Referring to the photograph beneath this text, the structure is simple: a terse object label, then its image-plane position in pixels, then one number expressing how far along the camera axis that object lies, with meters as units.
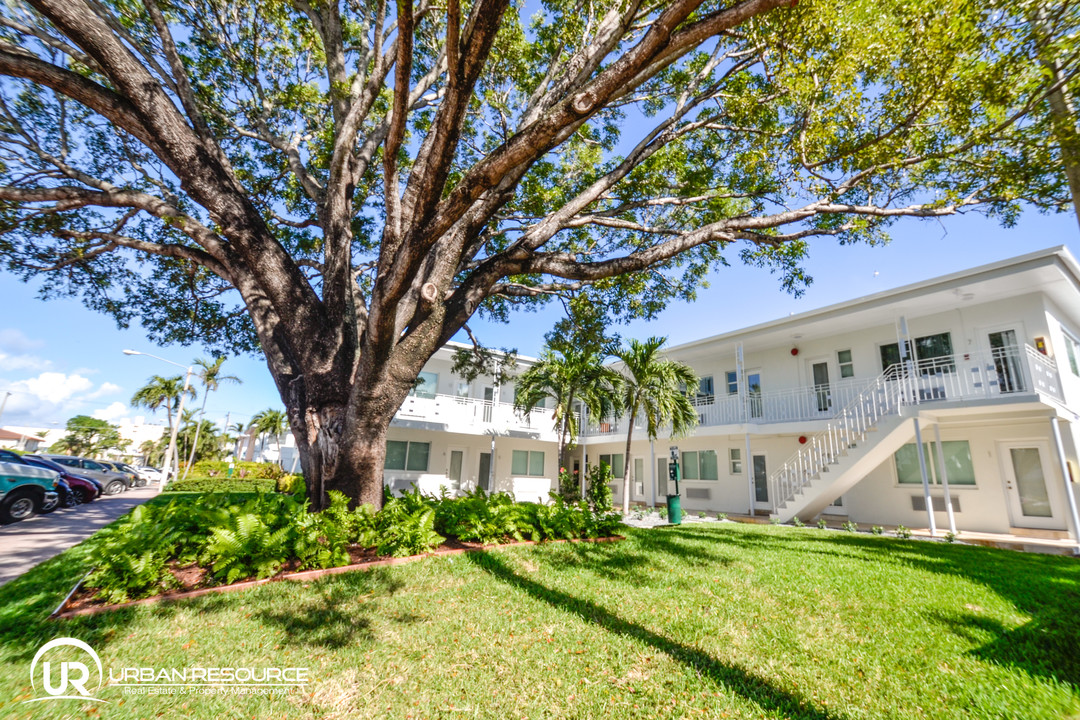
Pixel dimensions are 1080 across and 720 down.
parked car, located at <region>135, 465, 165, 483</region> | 34.29
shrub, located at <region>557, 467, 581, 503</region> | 12.93
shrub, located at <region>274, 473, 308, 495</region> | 20.98
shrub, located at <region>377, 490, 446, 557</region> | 6.33
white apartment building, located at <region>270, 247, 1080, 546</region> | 11.09
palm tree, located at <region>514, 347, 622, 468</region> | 15.20
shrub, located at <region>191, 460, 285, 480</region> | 32.50
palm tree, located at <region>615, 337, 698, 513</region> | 14.42
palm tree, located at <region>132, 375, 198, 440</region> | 44.31
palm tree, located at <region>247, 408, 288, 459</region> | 44.19
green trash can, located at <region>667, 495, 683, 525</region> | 12.68
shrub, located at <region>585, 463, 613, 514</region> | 10.29
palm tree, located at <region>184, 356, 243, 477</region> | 37.69
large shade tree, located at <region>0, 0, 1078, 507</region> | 5.25
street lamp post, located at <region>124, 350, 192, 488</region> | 25.26
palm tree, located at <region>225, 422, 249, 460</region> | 61.88
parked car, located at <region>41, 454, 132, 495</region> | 20.69
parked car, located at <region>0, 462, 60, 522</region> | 11.27
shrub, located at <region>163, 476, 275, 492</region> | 23.53
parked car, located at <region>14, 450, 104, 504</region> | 15.73
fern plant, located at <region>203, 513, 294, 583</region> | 5.25
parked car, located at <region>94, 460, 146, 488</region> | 24.47
